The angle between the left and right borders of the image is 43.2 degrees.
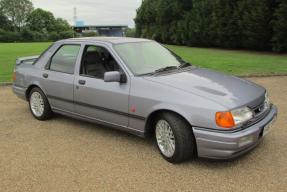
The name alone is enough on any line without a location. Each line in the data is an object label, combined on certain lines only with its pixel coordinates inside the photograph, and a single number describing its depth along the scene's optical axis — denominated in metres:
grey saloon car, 4.31
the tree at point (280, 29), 20.09
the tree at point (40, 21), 97.75
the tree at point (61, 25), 99.25
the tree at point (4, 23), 91.56
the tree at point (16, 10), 93.31
